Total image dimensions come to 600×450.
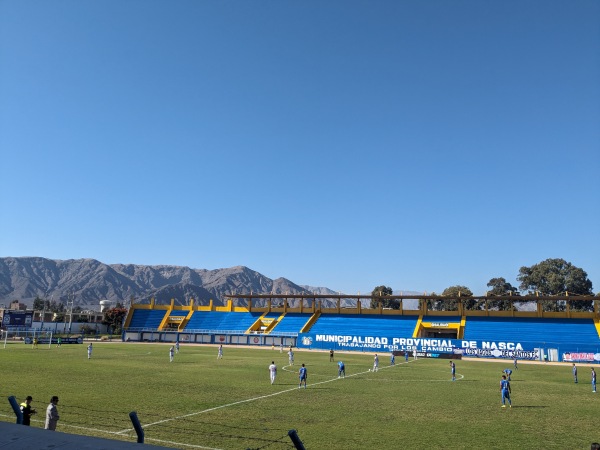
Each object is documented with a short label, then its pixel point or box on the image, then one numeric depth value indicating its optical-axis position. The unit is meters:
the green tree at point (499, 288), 147.50
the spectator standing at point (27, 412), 12.03
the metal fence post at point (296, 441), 6.06
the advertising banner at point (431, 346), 67.62
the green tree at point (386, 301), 154.15
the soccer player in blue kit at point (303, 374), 32.47
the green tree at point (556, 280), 131.38
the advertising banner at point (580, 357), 62.84
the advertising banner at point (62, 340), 77.25
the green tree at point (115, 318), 114.38
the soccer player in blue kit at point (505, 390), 26.06
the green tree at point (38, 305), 193.50
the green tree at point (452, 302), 135.75
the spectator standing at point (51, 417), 13.88
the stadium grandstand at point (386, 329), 68.94
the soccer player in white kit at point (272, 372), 33.69
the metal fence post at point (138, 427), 7.62
